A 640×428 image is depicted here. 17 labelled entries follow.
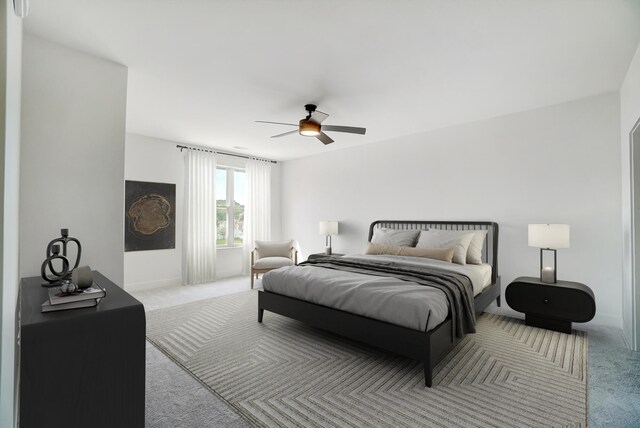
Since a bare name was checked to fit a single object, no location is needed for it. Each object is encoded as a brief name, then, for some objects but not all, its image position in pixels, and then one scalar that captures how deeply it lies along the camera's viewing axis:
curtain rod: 5.59
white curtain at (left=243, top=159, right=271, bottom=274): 6.62
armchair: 5.46
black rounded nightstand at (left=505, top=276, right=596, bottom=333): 3.08
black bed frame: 2.31
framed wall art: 5.05
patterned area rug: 1.95
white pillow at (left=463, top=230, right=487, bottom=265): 3.97
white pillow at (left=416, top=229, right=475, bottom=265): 3.91
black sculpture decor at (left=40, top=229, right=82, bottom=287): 1.83
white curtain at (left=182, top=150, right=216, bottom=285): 5.63
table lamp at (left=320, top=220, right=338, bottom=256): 5.78
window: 6.32
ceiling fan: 3.42
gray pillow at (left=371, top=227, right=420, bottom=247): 4.52
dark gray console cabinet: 1.22
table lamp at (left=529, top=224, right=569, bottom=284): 3.22
